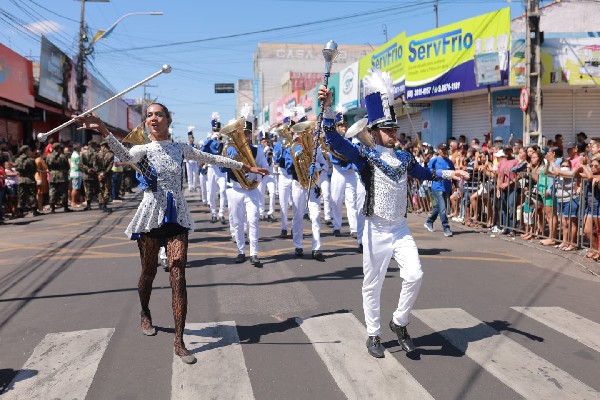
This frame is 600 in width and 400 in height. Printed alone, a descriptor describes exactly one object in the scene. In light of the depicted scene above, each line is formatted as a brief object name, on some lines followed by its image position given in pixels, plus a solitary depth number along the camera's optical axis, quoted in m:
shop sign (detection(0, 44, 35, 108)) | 17.36
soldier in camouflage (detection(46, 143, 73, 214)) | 16.34
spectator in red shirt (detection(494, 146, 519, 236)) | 11.35
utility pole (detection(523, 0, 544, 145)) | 14.10
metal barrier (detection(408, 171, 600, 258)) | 9.40
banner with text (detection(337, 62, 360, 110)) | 27.52
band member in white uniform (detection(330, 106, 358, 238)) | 9.60
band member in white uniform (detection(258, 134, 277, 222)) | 14.42
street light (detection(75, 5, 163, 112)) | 25.28
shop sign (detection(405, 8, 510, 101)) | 17.27
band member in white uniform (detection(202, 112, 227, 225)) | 10.34
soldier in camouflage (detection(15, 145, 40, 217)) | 15.01
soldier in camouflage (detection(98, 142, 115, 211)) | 17.34
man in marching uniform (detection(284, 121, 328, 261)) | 8.73
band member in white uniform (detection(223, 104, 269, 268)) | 8.21
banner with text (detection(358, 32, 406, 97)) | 22.22
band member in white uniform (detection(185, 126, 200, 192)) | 23.56
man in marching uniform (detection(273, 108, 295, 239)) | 11.09
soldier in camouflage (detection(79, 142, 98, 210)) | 17.39
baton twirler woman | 4.63
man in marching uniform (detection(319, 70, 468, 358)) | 4.58
